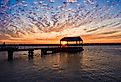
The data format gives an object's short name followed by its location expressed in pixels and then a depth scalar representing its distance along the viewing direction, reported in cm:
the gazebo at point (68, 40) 2674
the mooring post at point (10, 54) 1726
